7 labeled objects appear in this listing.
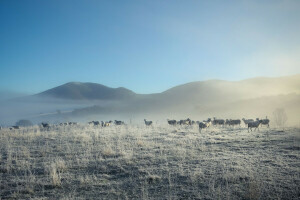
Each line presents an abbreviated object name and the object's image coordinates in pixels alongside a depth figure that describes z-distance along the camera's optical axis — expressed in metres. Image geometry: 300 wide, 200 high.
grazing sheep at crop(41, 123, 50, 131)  30.19
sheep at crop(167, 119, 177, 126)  31.11
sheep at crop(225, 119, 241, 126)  28.47
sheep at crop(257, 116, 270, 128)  25.52
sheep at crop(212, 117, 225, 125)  29.45
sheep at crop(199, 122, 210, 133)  24.14
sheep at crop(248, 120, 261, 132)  22.73
